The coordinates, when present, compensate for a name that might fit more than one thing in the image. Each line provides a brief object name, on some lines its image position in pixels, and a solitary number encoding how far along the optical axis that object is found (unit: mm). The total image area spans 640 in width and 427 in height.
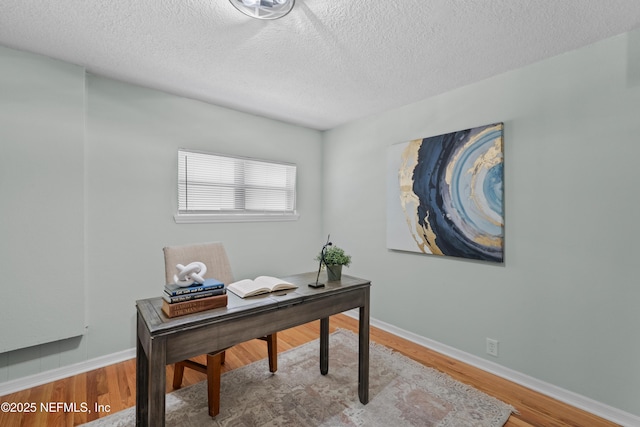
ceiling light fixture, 1509
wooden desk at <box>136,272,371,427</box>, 1166
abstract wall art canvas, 2314
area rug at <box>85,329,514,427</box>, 1757
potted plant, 1922
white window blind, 2854
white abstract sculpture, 1371
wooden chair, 1750
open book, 1611
